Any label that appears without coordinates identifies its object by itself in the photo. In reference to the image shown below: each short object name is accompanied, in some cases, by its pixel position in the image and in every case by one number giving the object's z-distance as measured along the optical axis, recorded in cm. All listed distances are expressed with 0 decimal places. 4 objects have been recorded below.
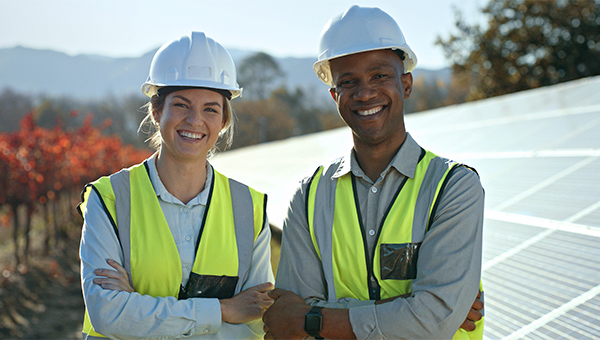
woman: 269
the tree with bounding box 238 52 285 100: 8300
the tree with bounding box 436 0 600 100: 2608
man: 238
